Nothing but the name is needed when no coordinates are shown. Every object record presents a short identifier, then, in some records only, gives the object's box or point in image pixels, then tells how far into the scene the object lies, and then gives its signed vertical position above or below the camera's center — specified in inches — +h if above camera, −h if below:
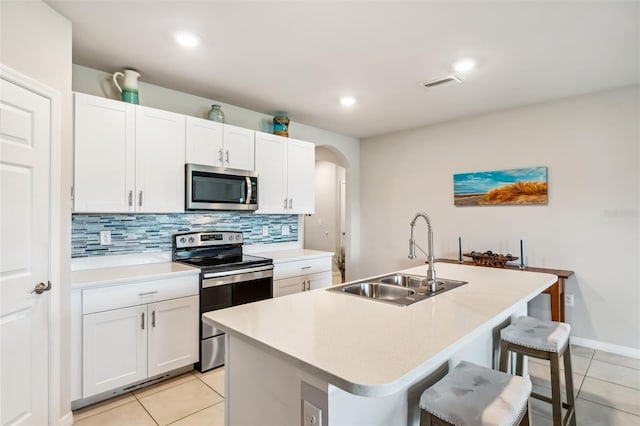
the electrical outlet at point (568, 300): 132.3 -33.8
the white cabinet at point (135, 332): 86.2 -33.0
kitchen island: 38.3 -16.9
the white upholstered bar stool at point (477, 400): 47.0 -27.7
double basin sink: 73.7 -16.6
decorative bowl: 135.0 -17.7
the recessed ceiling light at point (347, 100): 133.4 +46.7
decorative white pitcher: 104.2 +40.5
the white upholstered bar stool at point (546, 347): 69.2 -28.9
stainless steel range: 107.9 -20.4
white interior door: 66.4 -7.7
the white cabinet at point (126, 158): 92.4 +17.6
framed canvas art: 138.9 +12.5
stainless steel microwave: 115.4 +10.0
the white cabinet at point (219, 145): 117.0 +26.4
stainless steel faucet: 77.4 -11.8
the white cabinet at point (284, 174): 139.3 +18.1
